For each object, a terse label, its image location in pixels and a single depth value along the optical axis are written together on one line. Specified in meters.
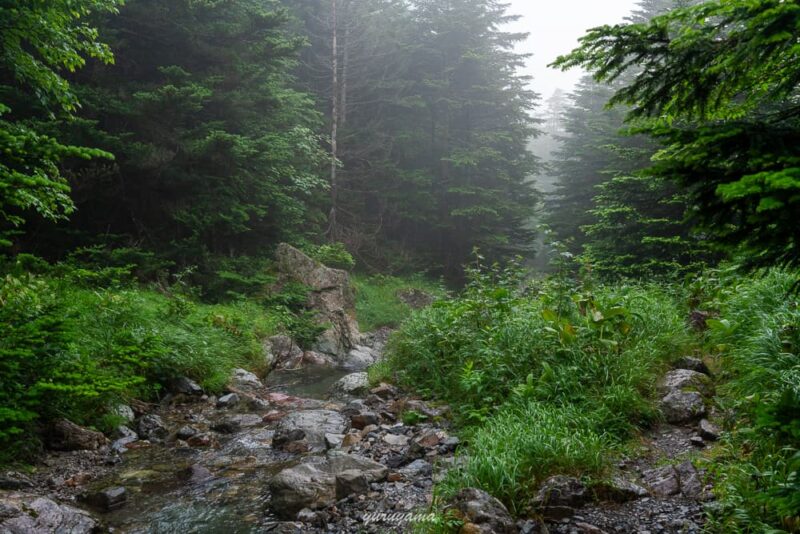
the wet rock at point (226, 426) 6.83
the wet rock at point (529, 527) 3.48
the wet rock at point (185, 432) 6.40
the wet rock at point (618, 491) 3.75
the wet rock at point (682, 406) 4.70
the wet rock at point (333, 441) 6.11
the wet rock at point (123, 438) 5.84
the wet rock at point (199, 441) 6.26
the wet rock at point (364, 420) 6.76
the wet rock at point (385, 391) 8.32
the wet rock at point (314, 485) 4.35
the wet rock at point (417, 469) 4.95
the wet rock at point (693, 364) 5.51
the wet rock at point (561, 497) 3.62
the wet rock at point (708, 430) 4.25
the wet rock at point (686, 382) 5.05
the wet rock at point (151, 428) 6.34
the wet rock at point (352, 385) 9.01
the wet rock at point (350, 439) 6.07
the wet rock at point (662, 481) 3.71
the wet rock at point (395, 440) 5.92
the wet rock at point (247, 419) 7.08
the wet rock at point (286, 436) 6.21
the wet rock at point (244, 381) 8.93
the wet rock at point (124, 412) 6.45
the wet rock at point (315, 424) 6.33
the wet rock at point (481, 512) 3.36
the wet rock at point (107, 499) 4.45
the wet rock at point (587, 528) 3.42
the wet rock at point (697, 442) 4.23
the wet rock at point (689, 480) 3.61
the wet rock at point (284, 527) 4.05
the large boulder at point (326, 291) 14.77
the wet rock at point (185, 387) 7.84
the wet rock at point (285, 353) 11.70
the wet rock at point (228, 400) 7.87
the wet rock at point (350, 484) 4.53
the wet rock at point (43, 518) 3.68
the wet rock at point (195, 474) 5.21
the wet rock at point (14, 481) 4.35
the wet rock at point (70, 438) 5.45
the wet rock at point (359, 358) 12.82
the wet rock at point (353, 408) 7.44
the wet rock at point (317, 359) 12.56
